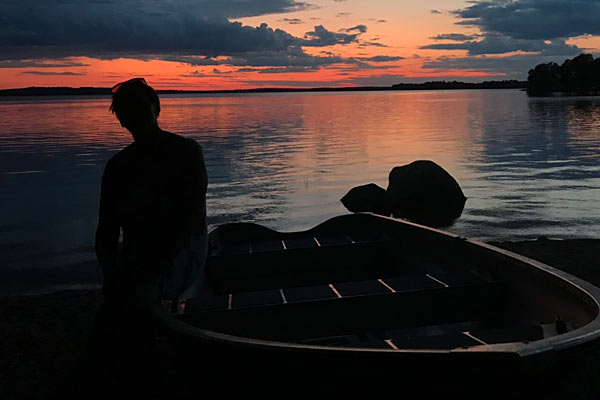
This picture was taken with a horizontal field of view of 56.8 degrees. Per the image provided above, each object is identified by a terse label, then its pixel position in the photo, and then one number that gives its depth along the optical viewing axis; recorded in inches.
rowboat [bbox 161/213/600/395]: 142.6
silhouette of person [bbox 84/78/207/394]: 165.0
